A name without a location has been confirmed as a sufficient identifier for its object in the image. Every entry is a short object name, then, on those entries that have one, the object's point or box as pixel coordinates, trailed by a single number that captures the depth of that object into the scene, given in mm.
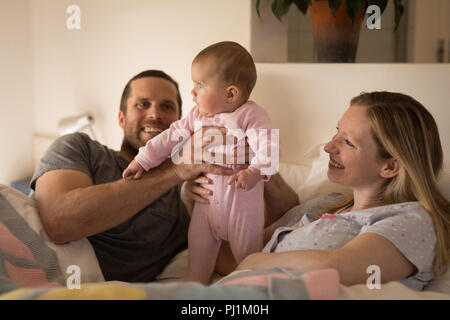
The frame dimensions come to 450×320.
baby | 1393
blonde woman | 1123
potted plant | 1878
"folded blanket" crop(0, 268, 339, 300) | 915
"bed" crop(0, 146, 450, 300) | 926
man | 1535
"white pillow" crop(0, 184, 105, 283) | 1474
